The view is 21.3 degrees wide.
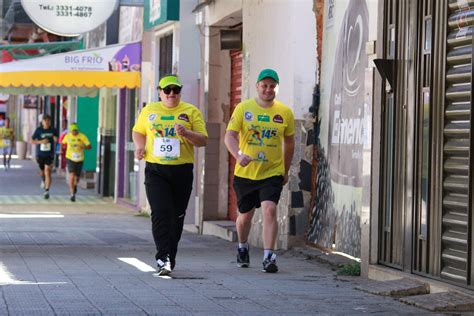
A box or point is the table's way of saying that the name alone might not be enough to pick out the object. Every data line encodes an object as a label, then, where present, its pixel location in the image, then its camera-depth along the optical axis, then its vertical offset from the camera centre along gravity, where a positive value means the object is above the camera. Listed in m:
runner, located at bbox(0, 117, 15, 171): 43.94 -0.47
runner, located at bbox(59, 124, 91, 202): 28.22 -0.38
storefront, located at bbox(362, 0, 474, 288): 9.21 -0.03
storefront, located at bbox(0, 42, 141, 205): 22.77 +0.97
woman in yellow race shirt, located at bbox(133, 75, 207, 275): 11.05 -0.18
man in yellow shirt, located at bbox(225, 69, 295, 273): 11.54 -0.06
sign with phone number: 18.81 +1.79
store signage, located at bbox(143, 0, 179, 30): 19.91 +2.00
